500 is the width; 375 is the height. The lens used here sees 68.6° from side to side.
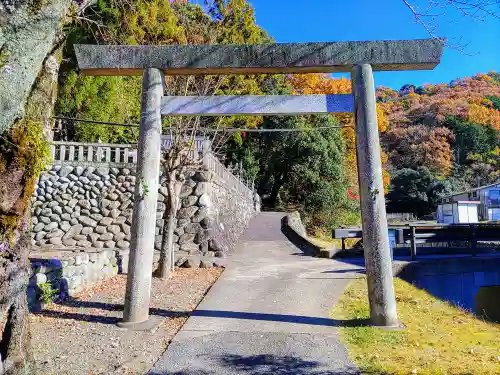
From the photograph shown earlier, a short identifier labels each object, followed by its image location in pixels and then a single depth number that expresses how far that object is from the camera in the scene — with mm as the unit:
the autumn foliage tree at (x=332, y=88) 25109
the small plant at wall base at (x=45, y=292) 5660
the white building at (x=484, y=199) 31597
